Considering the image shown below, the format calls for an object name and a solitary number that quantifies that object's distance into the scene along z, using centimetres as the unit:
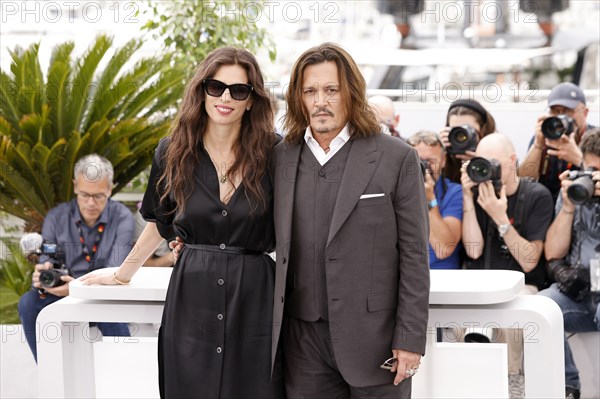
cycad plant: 662
